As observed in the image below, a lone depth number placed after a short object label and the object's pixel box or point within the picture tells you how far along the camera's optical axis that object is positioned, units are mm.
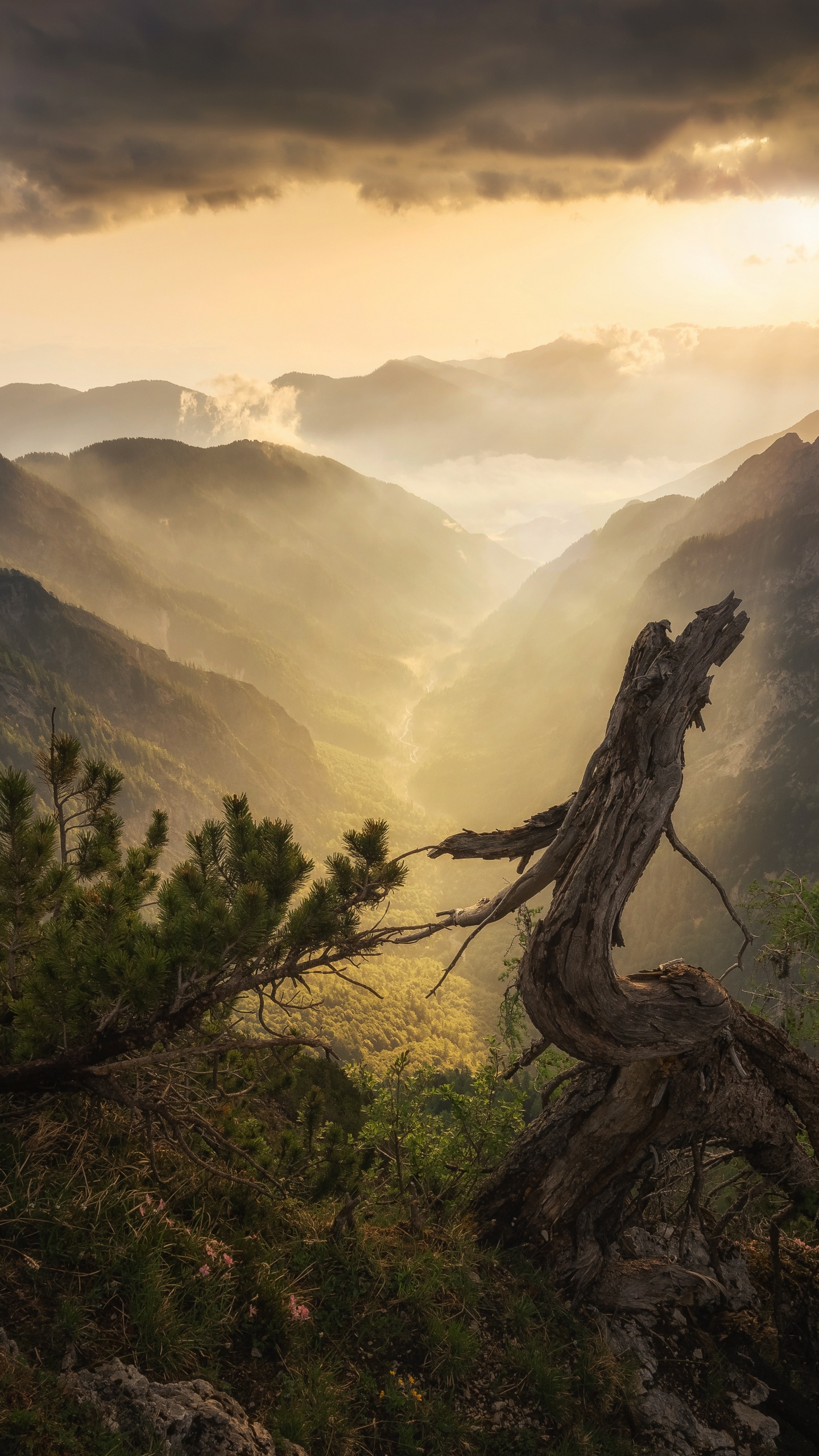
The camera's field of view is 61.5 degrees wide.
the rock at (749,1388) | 7625
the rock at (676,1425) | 7043
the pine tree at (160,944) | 5562
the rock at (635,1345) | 7699
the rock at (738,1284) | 8562
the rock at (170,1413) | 4535
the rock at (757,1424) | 7234
